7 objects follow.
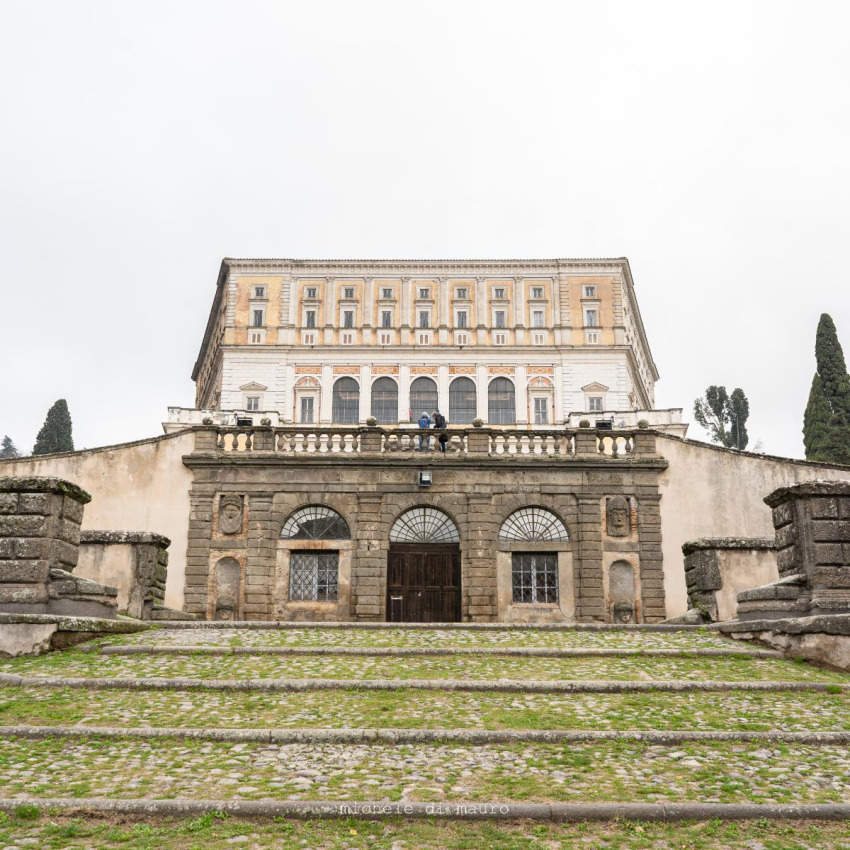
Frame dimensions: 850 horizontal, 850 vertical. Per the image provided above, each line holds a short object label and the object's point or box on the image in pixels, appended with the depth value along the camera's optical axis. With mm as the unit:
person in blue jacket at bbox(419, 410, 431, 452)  23719
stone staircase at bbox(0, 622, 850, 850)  5977
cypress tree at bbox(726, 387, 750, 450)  82194
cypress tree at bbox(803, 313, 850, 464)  43750
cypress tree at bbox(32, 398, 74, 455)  59906
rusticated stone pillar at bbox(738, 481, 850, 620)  11695
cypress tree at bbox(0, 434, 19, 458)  128112
